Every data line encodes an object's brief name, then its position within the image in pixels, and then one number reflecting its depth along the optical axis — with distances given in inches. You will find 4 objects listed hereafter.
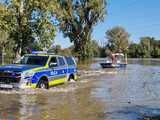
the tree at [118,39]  5984.3
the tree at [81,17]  2787.9
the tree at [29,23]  1244.5
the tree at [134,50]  6378.0
